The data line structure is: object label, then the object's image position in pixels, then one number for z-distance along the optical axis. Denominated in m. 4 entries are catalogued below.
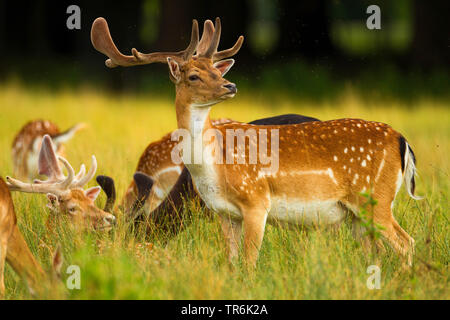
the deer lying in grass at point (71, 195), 11.53
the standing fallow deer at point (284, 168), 10.15
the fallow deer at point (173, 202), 11.82
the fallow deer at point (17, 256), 8.97
